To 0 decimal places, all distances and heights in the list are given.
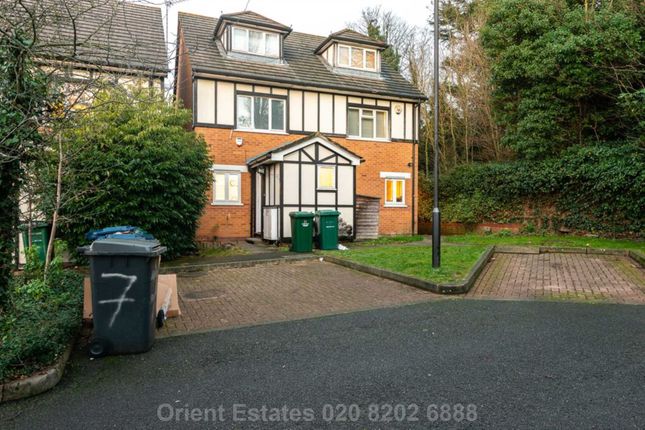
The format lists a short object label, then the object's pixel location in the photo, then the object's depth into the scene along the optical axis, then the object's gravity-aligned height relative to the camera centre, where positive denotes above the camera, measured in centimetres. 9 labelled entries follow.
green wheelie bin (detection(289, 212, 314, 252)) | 1230 -55
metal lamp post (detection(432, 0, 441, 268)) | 817 +78
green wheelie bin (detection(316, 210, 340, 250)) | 1296 -52
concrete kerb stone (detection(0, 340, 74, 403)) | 334 -141
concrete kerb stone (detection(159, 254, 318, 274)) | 950 -125
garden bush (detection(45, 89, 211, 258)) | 908 +79
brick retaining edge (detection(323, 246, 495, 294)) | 701 -123
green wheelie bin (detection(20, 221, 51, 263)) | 906 -58
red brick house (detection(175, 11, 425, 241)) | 1461 +347
